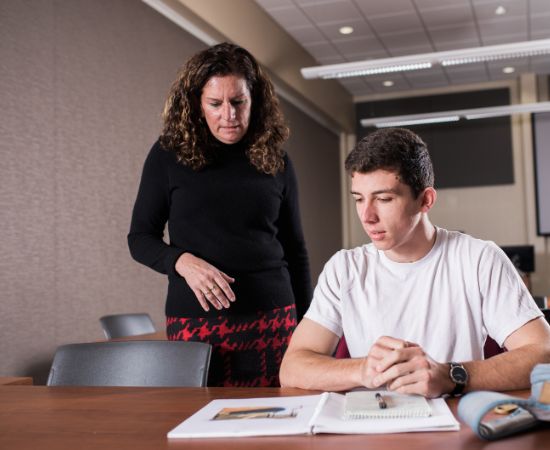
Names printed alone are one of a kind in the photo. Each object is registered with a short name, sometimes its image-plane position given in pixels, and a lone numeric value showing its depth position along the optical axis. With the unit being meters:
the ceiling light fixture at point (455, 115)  8.18
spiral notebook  1.16
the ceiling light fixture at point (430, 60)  5.96
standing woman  1.84
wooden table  1.04
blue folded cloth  1.03
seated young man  1.59
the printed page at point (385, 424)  1.09
